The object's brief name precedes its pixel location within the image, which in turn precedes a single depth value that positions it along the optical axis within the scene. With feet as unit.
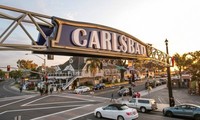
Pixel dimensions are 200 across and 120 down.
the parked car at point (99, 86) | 164.12
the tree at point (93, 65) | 188.55
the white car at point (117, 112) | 60.46
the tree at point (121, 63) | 223.73
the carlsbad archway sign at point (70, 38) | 28.43
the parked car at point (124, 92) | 123.84
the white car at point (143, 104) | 75.41
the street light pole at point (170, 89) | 77.30
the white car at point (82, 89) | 147.23
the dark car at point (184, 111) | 61.89
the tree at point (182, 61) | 181.47
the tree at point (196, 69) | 125.33
